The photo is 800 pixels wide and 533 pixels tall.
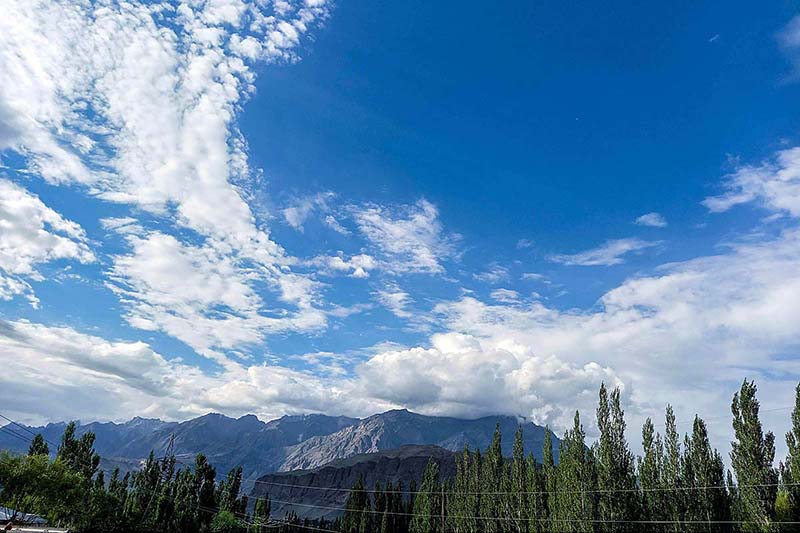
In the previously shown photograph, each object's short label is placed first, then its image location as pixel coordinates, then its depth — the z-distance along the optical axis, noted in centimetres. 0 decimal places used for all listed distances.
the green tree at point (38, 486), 4362
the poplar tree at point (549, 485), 5646
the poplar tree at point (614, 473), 4516
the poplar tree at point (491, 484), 7119
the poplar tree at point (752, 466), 3806
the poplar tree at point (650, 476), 4666
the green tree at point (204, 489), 9388
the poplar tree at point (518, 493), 6412
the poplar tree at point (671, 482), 4506
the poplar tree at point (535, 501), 6025
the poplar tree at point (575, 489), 4741
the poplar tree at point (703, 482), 4356
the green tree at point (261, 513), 10432
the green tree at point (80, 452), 8144
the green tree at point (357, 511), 10306
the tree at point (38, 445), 7425
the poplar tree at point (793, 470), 3703
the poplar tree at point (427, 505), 9081
